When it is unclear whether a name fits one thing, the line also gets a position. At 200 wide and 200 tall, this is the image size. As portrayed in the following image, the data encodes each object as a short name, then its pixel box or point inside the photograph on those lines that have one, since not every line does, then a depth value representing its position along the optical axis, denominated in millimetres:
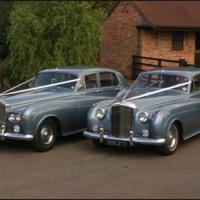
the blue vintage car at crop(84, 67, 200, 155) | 9023
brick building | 24406
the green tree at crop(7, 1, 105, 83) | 17797
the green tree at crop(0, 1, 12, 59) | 27656
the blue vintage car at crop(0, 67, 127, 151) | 9438
